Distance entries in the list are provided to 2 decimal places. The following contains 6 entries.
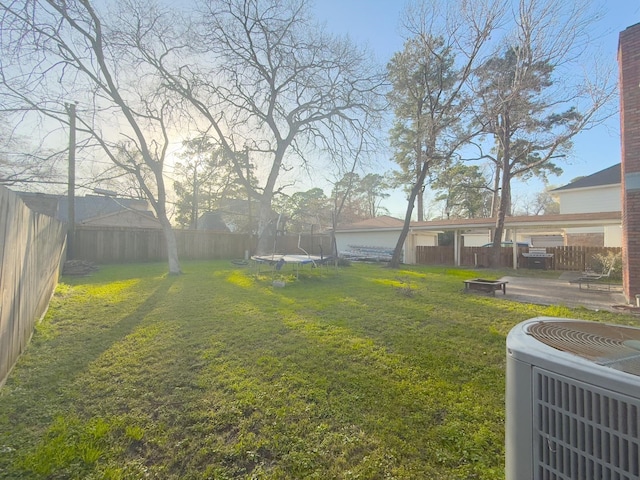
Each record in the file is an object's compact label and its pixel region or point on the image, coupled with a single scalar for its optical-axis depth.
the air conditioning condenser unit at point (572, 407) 0.81
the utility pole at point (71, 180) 10.23
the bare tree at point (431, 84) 11.36
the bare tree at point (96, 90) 7.94
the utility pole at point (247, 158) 16.05
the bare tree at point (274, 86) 12.37
